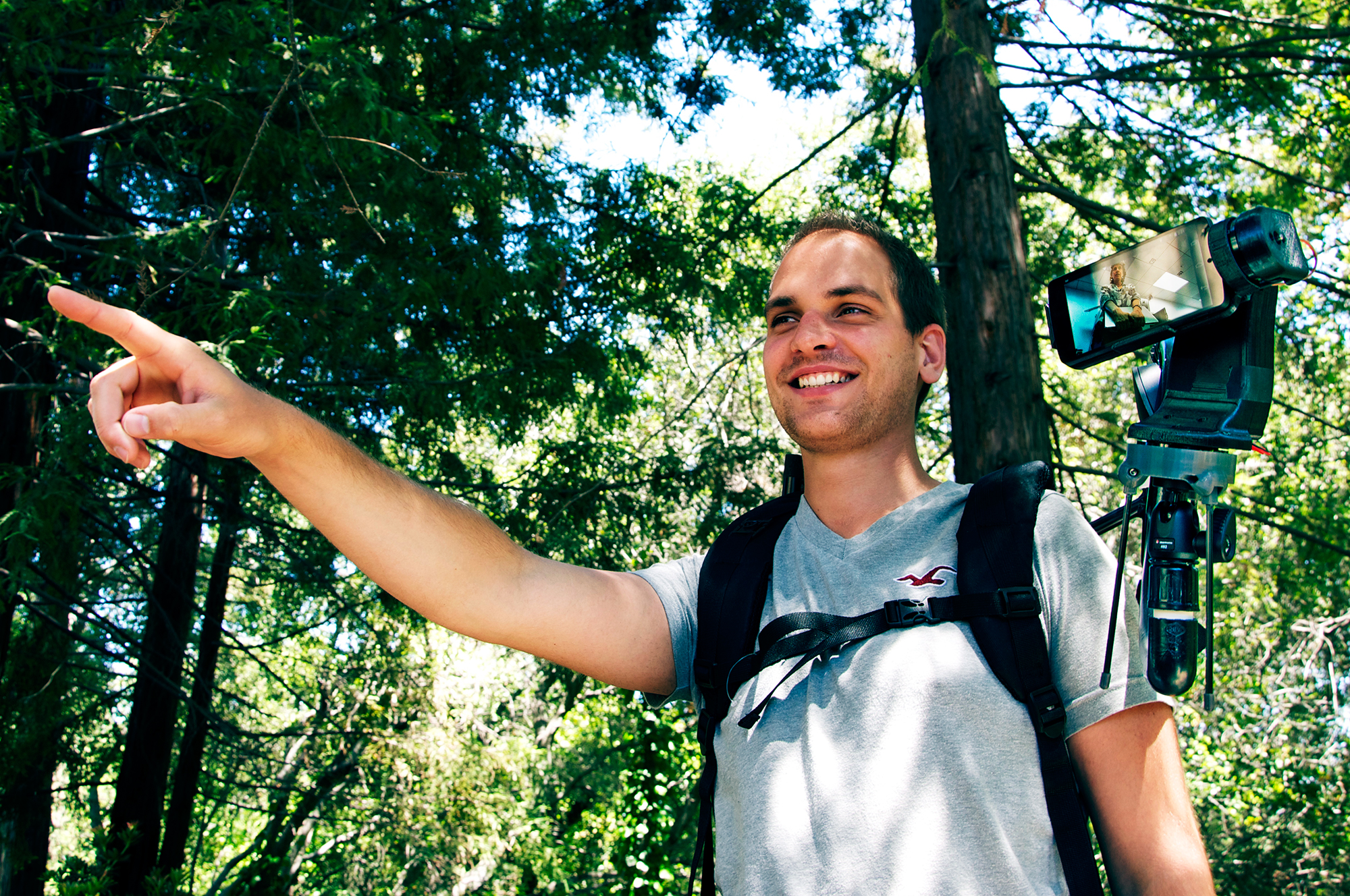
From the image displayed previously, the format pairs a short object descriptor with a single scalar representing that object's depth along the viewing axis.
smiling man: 1.46
